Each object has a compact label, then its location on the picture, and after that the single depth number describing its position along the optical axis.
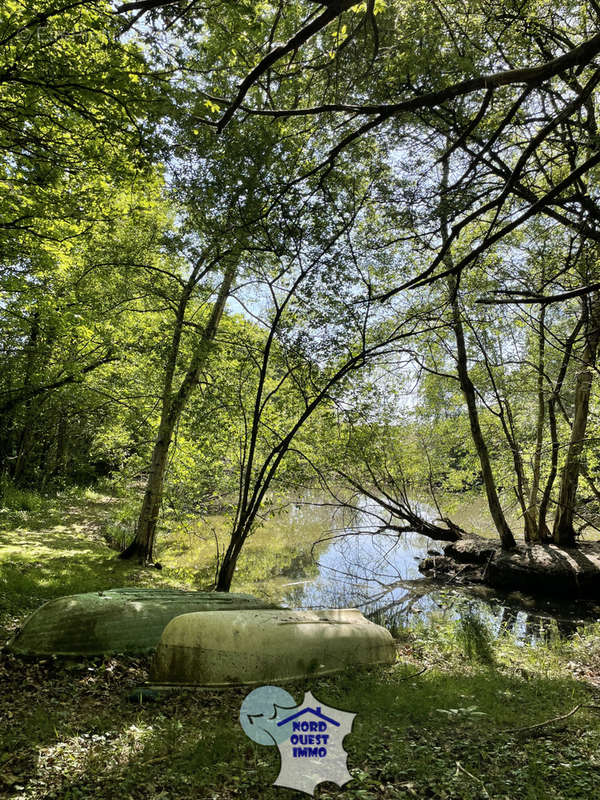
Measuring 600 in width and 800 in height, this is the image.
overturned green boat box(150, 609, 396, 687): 3.91
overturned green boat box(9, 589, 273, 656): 4.12
